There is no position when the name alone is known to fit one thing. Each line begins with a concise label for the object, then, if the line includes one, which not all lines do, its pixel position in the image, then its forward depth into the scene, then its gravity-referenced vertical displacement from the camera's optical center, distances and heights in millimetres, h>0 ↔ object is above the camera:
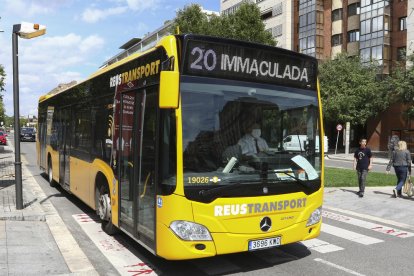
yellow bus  4730 -185
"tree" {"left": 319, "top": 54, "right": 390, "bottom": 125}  36938 +3623
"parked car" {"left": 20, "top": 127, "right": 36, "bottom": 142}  51531 -86
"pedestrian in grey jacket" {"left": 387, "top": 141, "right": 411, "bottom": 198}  11820 -839
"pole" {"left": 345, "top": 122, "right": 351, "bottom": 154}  33859 -406
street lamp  8352 +1020
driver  5055 -105
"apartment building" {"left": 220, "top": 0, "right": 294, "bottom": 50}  53812 +15003
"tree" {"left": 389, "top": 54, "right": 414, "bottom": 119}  29844 +3434
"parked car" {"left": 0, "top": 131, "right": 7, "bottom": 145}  43812 -483
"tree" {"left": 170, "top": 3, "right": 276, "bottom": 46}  29312 +7715
